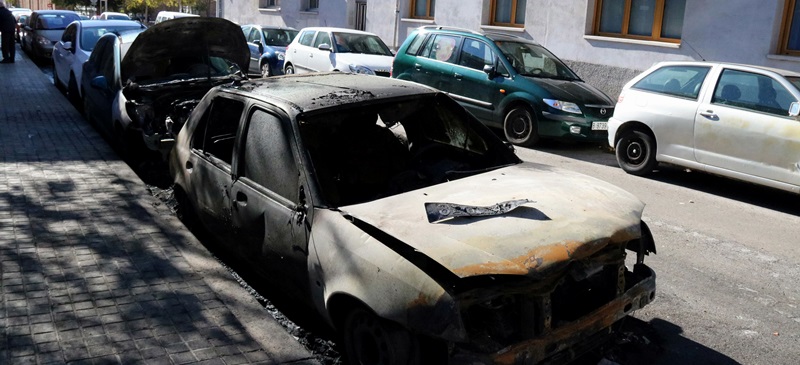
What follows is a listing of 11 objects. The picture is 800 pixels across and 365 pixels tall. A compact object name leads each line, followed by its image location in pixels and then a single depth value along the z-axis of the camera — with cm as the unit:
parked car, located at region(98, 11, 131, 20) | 2739
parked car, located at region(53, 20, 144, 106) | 1311
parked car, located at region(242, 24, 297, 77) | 1938
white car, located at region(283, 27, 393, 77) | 1583
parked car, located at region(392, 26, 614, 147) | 1132
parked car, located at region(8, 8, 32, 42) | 3438
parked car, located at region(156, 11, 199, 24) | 2655
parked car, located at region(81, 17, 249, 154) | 888
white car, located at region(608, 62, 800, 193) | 837
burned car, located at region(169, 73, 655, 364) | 358
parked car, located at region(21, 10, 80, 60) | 2362
